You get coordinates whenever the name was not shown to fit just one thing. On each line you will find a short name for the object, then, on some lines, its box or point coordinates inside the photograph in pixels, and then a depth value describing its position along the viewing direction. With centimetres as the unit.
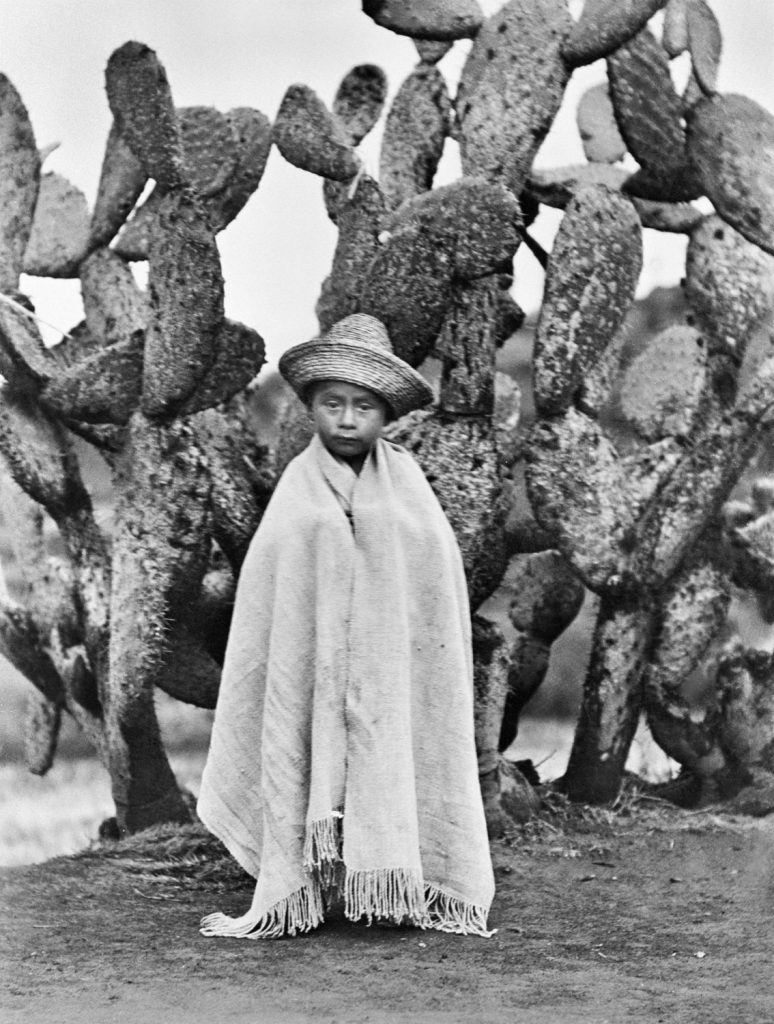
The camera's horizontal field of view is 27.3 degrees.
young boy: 433
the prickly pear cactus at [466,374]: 523
